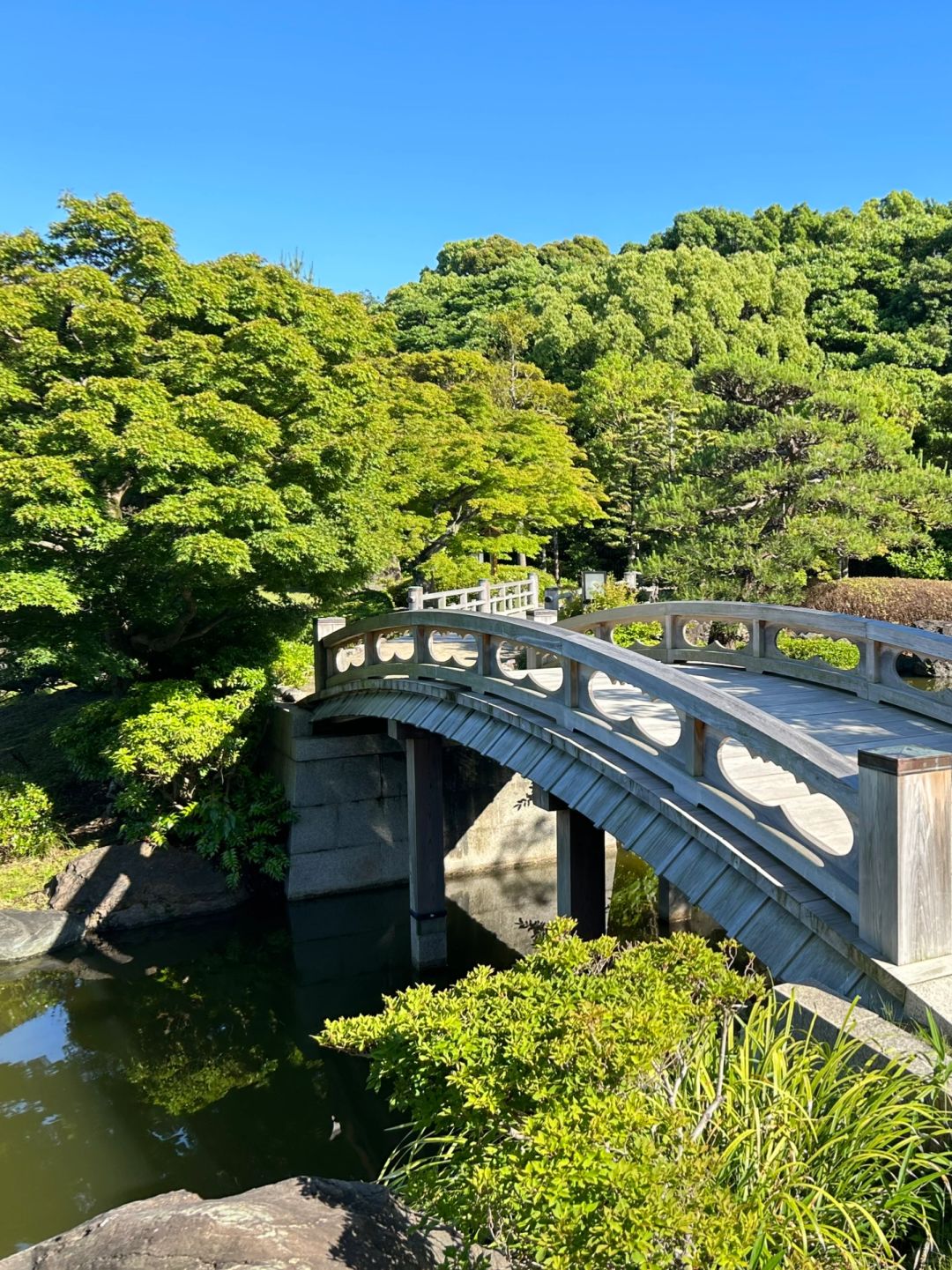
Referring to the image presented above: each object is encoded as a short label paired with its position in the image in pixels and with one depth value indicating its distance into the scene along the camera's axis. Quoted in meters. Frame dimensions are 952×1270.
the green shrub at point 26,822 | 12.56
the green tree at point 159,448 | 9.96
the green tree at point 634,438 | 26.95
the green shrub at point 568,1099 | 2.25
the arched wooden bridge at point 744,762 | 3.45
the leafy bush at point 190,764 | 11.45
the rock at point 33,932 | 10.74
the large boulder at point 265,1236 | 2.98
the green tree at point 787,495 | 17.73
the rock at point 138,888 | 11.51
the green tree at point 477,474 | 18.72
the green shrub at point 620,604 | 17.86
